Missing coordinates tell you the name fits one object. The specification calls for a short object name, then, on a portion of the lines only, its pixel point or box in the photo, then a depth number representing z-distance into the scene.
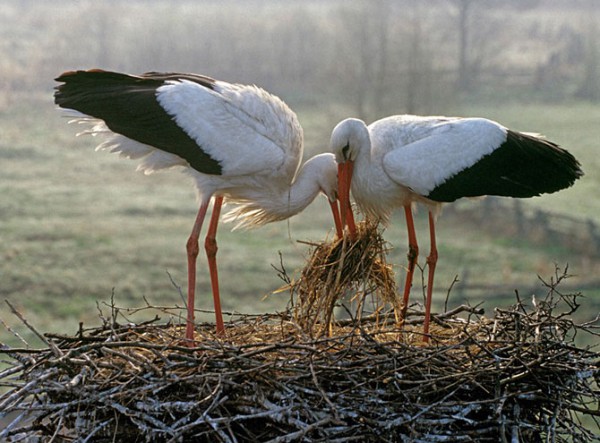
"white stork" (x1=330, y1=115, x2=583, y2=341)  4.08
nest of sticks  3.35
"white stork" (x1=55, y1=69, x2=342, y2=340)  4.07
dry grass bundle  3.97
